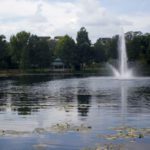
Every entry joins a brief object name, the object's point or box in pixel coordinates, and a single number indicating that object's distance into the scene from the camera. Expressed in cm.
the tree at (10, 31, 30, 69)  14700
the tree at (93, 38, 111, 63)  15848
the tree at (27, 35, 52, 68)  15075
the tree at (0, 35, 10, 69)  15300
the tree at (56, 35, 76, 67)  15212
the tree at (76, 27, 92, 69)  15300
